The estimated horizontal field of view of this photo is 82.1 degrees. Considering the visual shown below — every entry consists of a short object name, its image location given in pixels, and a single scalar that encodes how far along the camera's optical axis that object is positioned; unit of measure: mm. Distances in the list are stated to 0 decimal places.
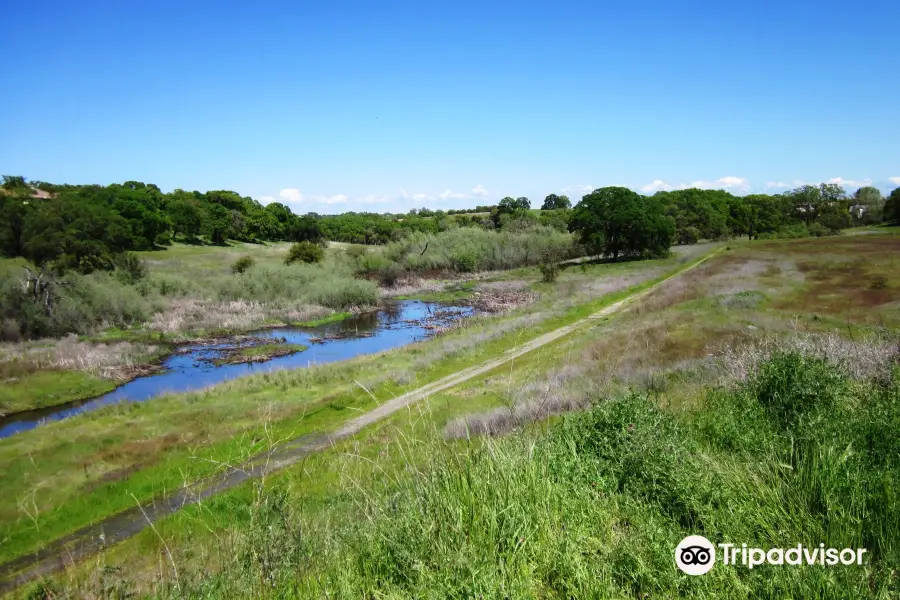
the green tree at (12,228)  53188
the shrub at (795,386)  8750
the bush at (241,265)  65125
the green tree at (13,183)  64062
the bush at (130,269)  52781
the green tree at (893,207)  91938
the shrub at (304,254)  74188
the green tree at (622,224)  80812
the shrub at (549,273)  68925
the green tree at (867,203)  110531
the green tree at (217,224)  91312
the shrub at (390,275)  76062
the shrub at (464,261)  88375
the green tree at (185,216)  87438
